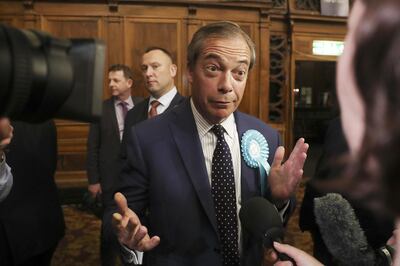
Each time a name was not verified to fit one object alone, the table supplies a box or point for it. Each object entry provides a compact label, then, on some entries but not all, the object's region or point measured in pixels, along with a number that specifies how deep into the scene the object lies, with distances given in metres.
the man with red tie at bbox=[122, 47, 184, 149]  2.79
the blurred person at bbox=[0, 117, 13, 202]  1.49
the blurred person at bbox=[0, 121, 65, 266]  1.80
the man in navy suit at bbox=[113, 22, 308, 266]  1.38
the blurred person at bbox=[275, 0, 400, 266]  0.42
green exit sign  6.37
